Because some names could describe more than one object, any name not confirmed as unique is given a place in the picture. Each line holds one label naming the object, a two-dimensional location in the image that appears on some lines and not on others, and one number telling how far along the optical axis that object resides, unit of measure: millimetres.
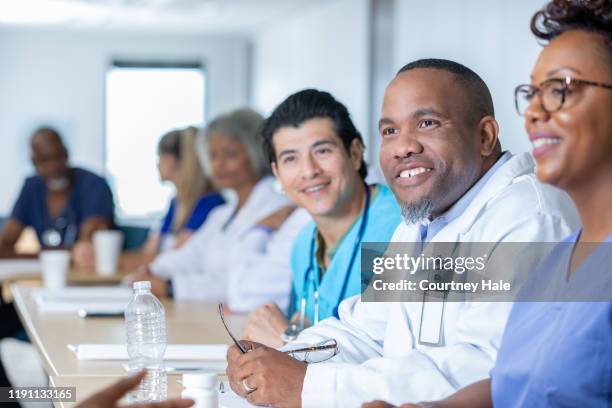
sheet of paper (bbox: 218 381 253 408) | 1778
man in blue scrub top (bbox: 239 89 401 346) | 2551
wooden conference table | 2109
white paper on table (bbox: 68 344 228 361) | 2336
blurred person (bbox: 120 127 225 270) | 4726
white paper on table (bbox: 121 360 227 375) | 2168
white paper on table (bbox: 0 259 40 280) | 4590
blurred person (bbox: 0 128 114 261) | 5348
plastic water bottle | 1983
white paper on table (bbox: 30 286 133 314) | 3309
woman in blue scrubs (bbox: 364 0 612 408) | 1353
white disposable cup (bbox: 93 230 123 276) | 4625
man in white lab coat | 1672
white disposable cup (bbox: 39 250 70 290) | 4012
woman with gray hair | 3564
